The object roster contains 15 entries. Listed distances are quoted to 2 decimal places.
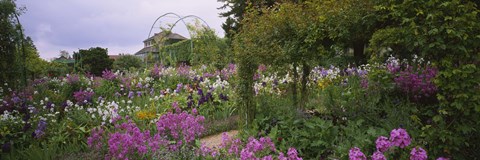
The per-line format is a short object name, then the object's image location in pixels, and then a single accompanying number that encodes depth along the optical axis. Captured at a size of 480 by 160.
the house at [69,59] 32.20
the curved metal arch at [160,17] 13.66
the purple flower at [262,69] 8.68
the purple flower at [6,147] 4.75
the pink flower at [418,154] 2.50
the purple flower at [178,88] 7.32
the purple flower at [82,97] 7.00
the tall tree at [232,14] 24.23
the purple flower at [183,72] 9.80
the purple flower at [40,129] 4.88
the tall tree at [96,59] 29.39
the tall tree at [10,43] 9.01
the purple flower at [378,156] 2.41
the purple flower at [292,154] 2.41
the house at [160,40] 14.35
